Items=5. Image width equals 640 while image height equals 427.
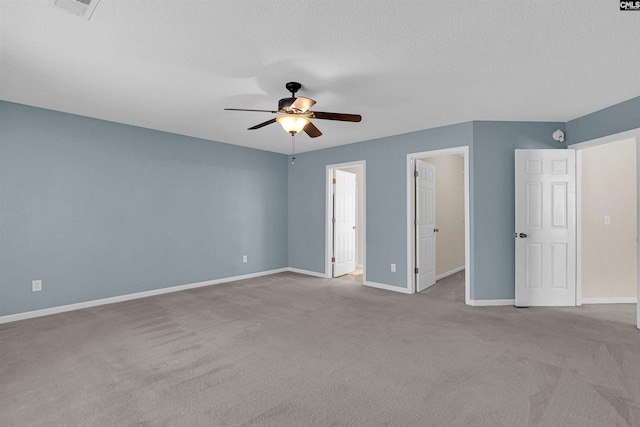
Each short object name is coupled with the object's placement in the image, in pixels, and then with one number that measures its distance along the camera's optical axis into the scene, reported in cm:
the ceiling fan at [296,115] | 279
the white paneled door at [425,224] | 495
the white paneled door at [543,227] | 418
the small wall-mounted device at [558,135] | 425
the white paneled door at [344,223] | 615
